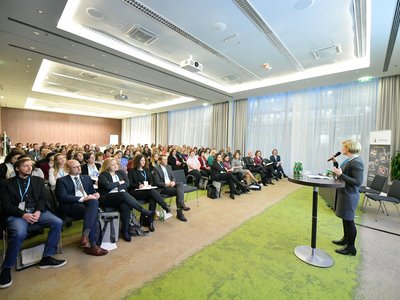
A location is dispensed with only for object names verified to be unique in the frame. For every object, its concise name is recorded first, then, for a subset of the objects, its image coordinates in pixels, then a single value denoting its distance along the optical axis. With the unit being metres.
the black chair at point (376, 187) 4.44
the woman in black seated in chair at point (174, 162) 7.14
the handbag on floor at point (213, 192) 5.38
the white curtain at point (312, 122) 7.04
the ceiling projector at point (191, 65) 5.49
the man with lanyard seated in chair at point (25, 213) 2.11
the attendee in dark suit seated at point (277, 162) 8.20
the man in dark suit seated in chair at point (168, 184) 3.92
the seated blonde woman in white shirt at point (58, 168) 3.66
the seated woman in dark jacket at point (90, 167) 4.25
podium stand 2.20
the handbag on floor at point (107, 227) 2.82
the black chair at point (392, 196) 3.88
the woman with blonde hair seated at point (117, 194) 3.06
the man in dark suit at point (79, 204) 2.69
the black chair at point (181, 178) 4.35
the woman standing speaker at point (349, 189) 2.46
